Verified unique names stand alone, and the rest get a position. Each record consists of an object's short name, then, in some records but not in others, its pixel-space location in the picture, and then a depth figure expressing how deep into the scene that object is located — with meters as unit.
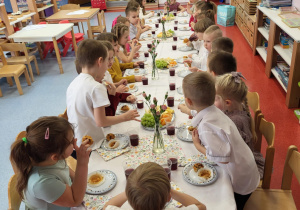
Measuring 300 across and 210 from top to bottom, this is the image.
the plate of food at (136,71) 3.13
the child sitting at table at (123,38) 3.37
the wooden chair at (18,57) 4.83
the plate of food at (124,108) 2.37
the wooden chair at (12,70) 4.58
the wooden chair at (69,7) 7.45
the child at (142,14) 5.52
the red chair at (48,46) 6.33
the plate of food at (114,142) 1.93
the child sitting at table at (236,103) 1.88
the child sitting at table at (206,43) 3.03
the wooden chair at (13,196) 1.50
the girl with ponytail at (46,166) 1.38
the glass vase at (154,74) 2.91
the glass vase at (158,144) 1.82
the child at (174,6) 6.28
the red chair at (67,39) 6.23
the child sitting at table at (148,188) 1.08
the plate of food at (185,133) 1.96
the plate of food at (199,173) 1.57
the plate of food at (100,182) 1.57
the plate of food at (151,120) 2.09
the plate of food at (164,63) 3.15
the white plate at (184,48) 3.72
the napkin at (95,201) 1.49
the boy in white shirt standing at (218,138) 1.58
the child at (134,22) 4.51
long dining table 1.48
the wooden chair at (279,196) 1.71
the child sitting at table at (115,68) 2.93
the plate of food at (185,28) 4.61
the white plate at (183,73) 2.96
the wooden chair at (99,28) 6.50
